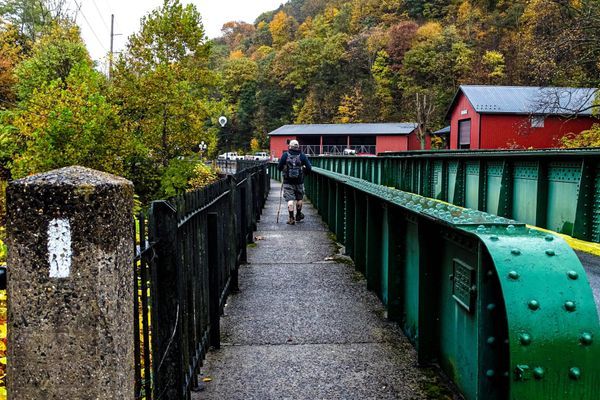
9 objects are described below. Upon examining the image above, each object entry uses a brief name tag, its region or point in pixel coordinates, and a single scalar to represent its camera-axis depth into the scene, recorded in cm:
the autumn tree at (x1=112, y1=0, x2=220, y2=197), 2767
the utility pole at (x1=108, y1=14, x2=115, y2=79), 5468
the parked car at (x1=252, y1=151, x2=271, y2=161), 8409
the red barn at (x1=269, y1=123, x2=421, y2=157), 6919
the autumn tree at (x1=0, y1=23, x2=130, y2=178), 2142
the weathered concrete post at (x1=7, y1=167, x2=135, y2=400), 207
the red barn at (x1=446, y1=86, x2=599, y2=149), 3658
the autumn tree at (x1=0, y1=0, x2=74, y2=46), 5884
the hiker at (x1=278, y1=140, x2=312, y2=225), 1348
